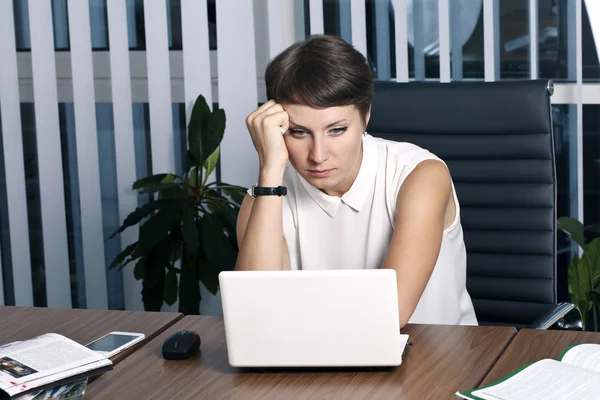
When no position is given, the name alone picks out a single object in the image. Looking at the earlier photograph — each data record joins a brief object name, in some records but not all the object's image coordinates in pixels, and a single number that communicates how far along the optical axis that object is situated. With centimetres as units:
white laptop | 376
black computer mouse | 394
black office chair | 448
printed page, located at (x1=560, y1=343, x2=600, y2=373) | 379
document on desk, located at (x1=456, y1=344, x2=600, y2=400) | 366
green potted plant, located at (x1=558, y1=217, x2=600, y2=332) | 530
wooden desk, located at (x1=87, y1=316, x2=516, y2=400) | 375
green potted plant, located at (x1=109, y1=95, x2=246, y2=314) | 546
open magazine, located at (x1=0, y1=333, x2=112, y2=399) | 372
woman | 416
